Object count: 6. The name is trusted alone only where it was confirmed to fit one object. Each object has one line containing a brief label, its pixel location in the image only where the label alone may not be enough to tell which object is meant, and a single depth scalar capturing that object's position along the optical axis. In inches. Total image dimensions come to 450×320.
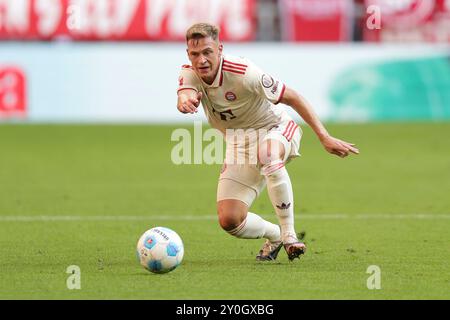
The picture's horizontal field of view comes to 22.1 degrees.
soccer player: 326.3
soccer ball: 313.6
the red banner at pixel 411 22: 977.5
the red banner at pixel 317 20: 988.6
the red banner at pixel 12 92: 871.1
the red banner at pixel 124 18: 981.2
